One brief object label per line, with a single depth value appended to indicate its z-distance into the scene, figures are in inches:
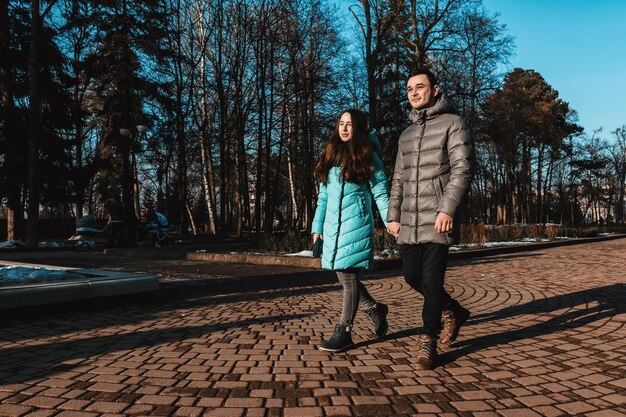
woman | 143.8
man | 126.6
